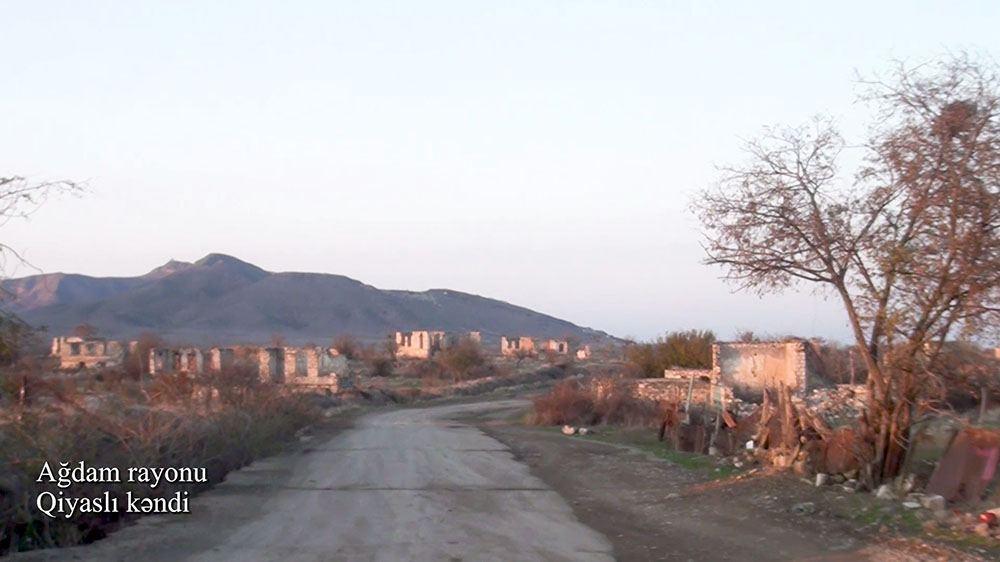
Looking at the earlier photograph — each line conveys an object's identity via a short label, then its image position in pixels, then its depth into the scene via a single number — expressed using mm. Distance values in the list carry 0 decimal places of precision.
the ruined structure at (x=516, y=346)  131662
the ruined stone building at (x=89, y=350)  88631
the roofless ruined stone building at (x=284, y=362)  70125
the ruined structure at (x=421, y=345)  123312
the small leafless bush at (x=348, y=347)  110938
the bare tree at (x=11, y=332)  12648
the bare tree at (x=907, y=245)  17141
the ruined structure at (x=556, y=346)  135125
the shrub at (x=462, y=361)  93625
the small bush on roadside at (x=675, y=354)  64125
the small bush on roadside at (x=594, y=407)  41500
